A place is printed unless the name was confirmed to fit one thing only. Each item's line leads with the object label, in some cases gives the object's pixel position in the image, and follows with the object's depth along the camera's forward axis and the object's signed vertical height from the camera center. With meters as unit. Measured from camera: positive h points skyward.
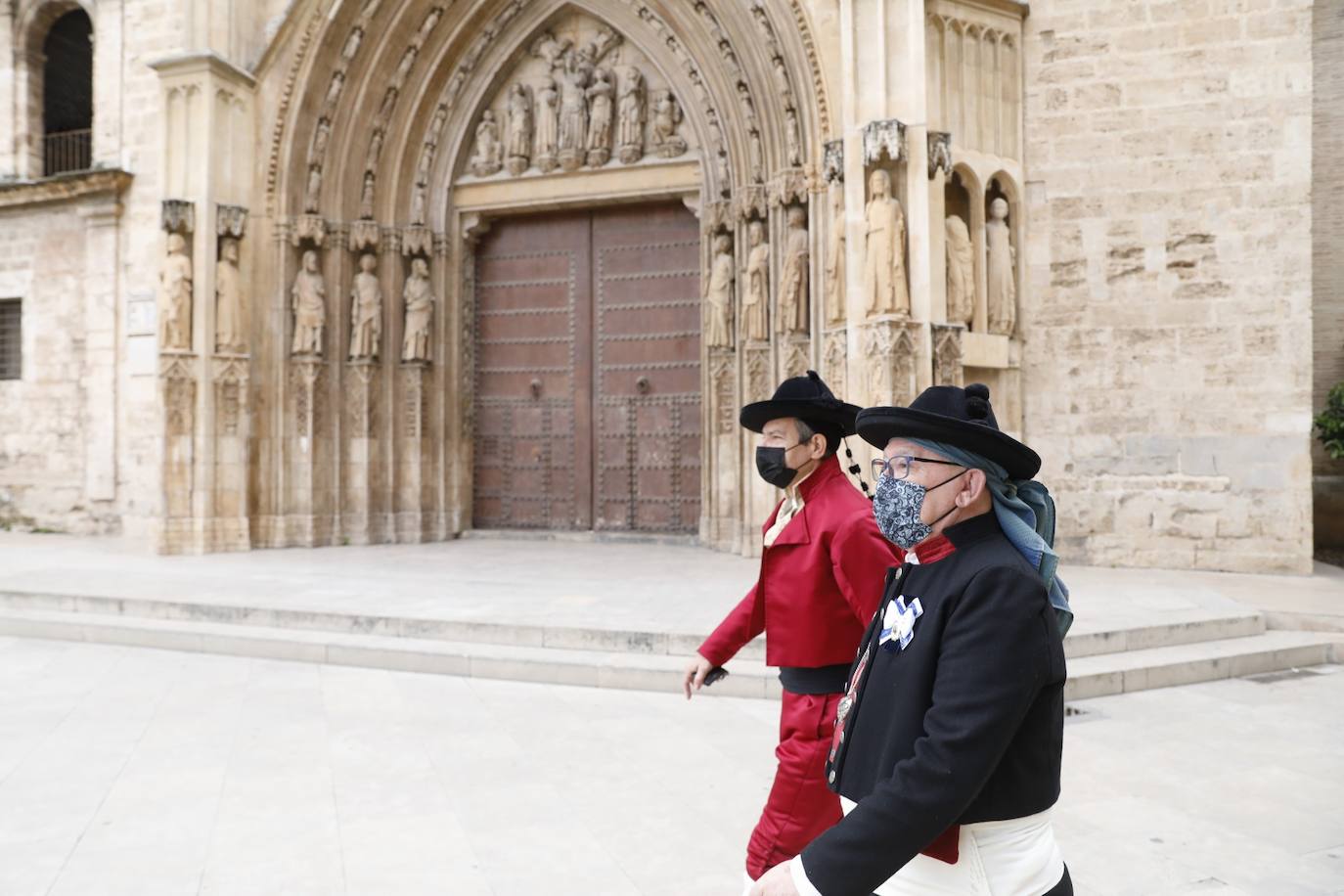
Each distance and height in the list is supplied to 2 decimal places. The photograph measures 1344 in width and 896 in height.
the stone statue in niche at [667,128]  11.95 +4.07
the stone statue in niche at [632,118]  12.08 +4.23
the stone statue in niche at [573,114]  12.34 +4.40
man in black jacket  1.49 -0.38
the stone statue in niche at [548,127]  12.48 +4.26
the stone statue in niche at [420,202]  12.81 +3.41
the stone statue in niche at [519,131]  12.65 +4.27
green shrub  10.02 +0.27
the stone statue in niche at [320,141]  12.19 +4.01
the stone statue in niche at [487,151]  12.86 +4.09
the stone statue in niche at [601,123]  12.21 +4.21
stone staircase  5.79 -1.26
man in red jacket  2.45 -0.39
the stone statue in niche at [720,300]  11.17 +1.80
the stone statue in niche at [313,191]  12.18 +3.39
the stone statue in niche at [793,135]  10.31 +3.42
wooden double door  12.20 +1.11
